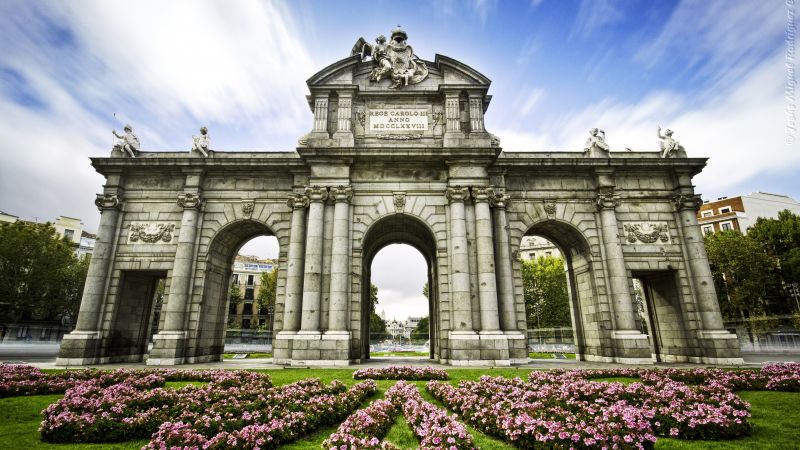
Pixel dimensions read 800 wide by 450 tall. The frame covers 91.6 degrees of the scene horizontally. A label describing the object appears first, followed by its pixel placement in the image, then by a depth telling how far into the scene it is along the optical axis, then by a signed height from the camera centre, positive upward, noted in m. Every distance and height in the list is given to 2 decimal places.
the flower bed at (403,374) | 13.30 -1.51
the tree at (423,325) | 91.82 +0.79
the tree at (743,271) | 37.69 +5.32
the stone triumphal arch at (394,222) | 18.38 +5.38
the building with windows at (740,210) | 52.72 +15.89
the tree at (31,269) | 32.81 +5.25
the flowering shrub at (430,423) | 6.07 -1.65
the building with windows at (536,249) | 70.75 +14.07
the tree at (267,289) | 52.47 +5.39
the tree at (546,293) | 48.50 +4.24
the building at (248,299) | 70.75 +5.54
